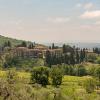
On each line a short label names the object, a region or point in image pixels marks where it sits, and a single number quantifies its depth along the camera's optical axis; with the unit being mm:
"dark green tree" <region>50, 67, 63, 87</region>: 121725
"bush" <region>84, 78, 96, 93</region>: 98325
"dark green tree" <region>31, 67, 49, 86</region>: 119312
